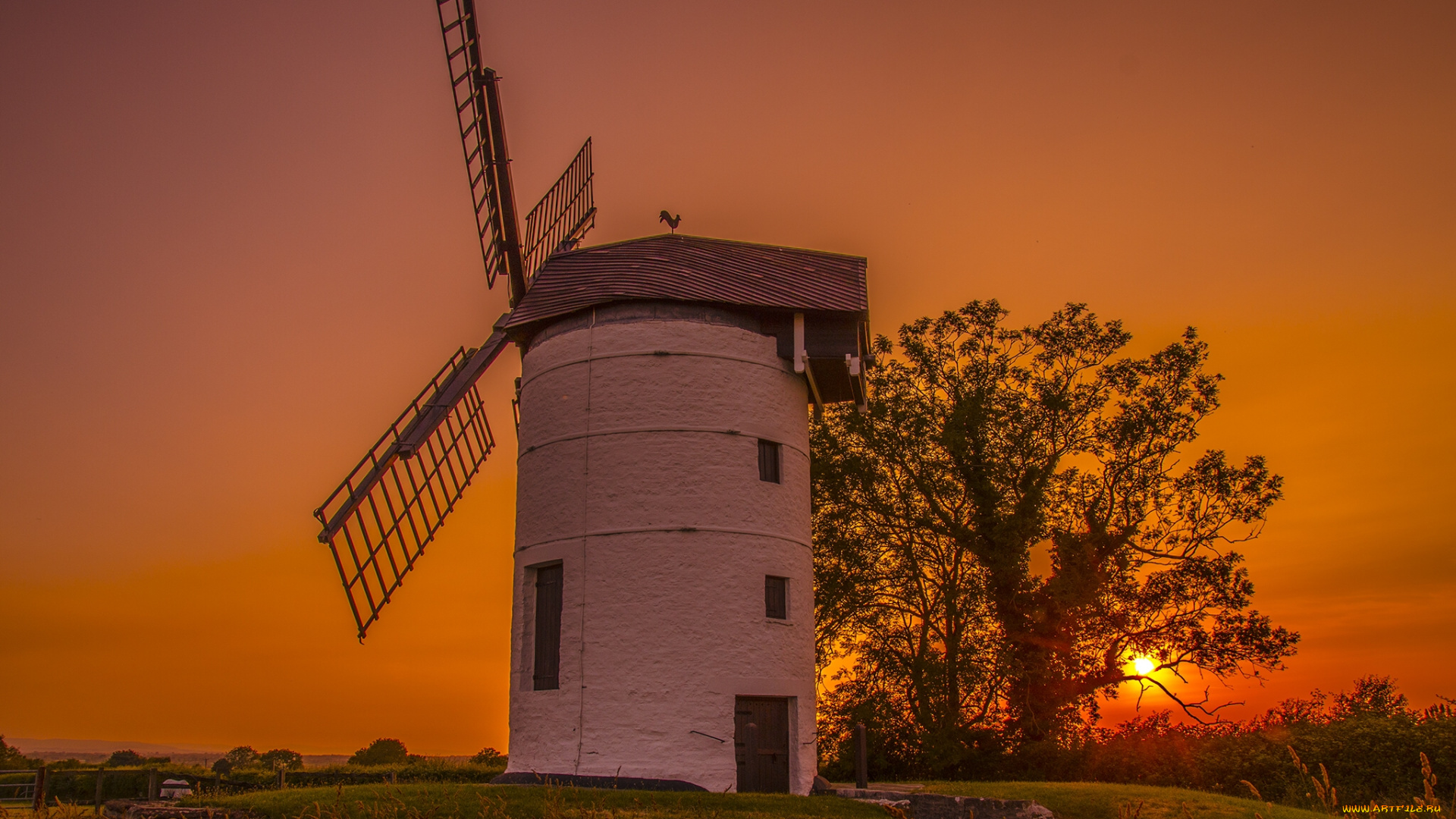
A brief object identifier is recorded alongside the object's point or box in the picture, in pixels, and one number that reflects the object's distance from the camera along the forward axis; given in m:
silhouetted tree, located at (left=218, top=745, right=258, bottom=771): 39.31
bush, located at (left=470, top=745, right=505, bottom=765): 32.56
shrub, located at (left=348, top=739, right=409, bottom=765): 35.72
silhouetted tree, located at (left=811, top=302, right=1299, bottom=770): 27.17
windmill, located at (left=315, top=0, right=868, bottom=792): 18.45
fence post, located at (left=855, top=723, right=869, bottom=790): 19.80
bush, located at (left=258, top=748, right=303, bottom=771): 33.78
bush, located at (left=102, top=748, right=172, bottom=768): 37.95
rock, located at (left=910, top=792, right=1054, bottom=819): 16.83
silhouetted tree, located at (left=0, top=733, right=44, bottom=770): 34.34
